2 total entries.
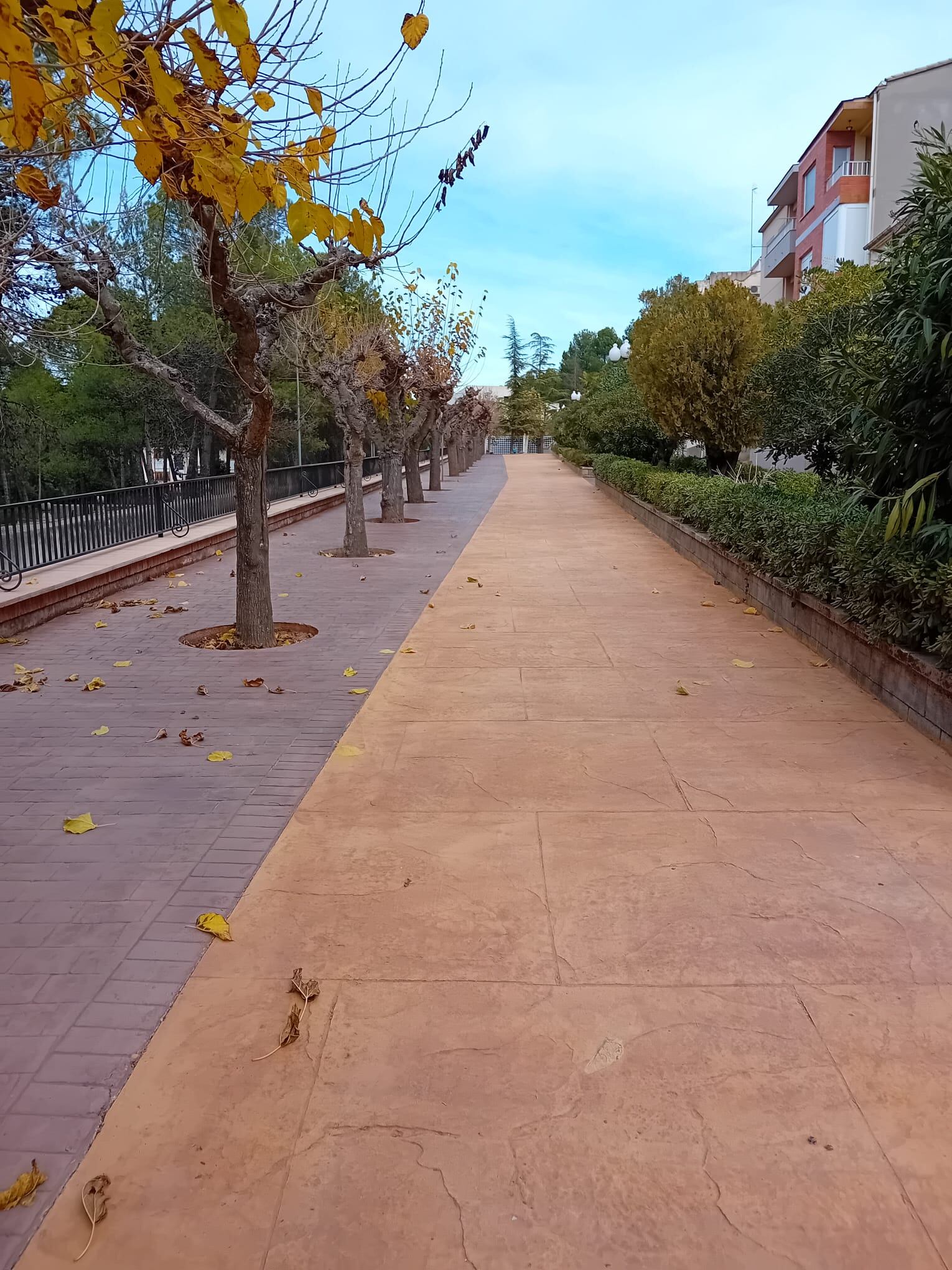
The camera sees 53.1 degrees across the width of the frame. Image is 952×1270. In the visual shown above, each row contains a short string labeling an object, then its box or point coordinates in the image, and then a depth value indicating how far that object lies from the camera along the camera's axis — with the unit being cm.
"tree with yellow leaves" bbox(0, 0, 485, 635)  244
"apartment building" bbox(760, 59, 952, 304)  2583
